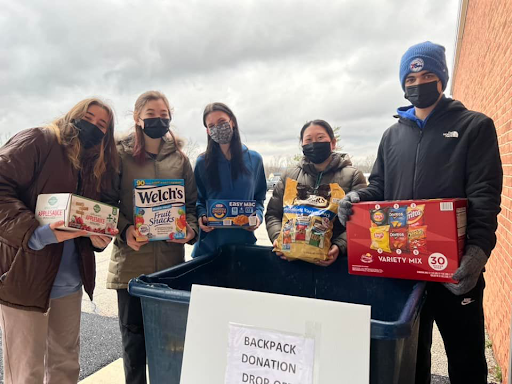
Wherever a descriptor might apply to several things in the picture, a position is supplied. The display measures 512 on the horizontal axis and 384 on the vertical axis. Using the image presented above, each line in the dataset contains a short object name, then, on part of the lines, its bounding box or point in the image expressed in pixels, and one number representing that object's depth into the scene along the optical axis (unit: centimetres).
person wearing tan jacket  223
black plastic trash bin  121
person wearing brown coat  177
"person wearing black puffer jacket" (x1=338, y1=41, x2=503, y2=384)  165
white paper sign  126
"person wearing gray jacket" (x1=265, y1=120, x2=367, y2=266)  225
